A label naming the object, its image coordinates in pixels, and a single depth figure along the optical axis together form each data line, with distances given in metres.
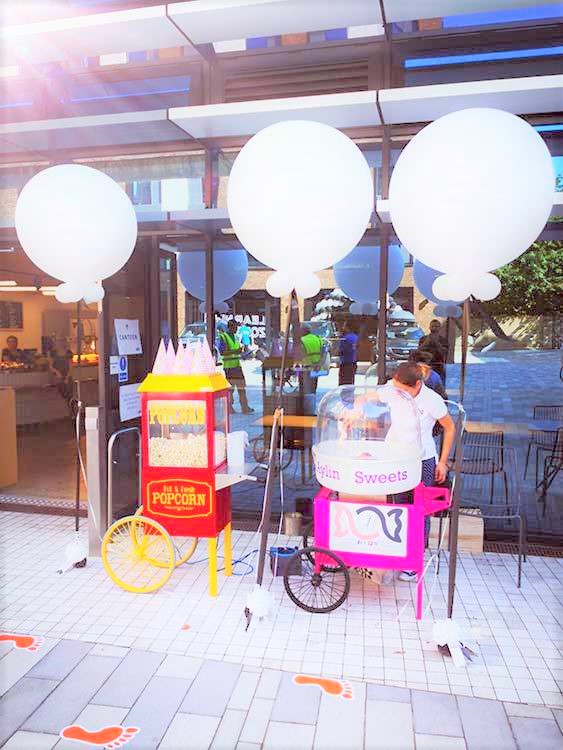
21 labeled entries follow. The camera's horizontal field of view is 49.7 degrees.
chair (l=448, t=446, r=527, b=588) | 5.02
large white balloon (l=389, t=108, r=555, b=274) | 3.08
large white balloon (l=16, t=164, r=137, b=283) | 4.11
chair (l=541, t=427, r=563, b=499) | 6.49
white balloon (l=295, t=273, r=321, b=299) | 3.56
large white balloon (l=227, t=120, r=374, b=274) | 3.29
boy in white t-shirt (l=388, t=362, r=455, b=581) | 4.64
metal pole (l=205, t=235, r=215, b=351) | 6.19
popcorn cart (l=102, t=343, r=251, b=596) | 4.51
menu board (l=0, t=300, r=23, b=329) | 13.89
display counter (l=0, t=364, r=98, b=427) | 11.65
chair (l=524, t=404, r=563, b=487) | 6.55
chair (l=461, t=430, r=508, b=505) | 5.70
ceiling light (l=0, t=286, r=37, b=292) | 13.05
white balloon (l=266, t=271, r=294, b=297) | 3.55
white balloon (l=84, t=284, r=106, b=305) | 4.45
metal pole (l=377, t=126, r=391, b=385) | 5.40
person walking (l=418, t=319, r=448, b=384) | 5.81
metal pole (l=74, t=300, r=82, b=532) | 4.72
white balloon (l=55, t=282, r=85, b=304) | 4.35
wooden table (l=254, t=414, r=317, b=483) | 6.74
